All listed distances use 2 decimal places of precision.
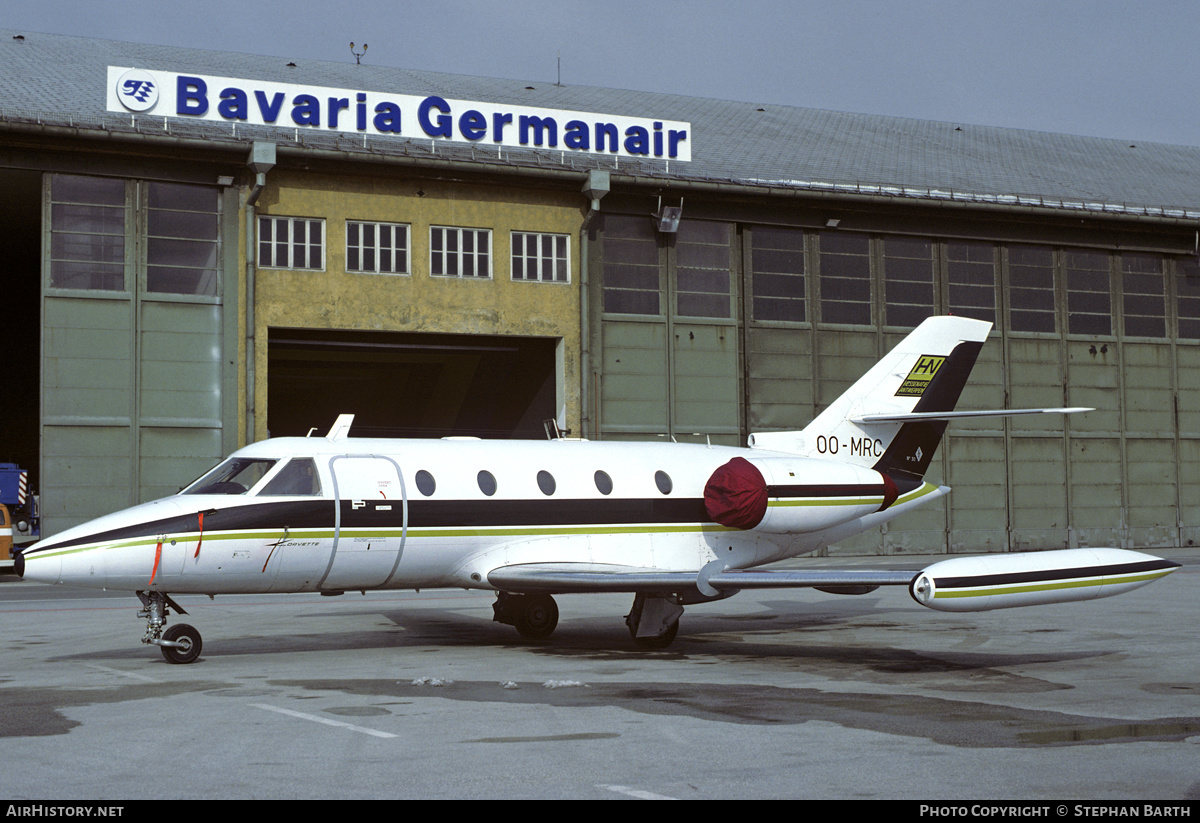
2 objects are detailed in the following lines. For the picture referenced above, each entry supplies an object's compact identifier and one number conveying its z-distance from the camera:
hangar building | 31.73
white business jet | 13.48
